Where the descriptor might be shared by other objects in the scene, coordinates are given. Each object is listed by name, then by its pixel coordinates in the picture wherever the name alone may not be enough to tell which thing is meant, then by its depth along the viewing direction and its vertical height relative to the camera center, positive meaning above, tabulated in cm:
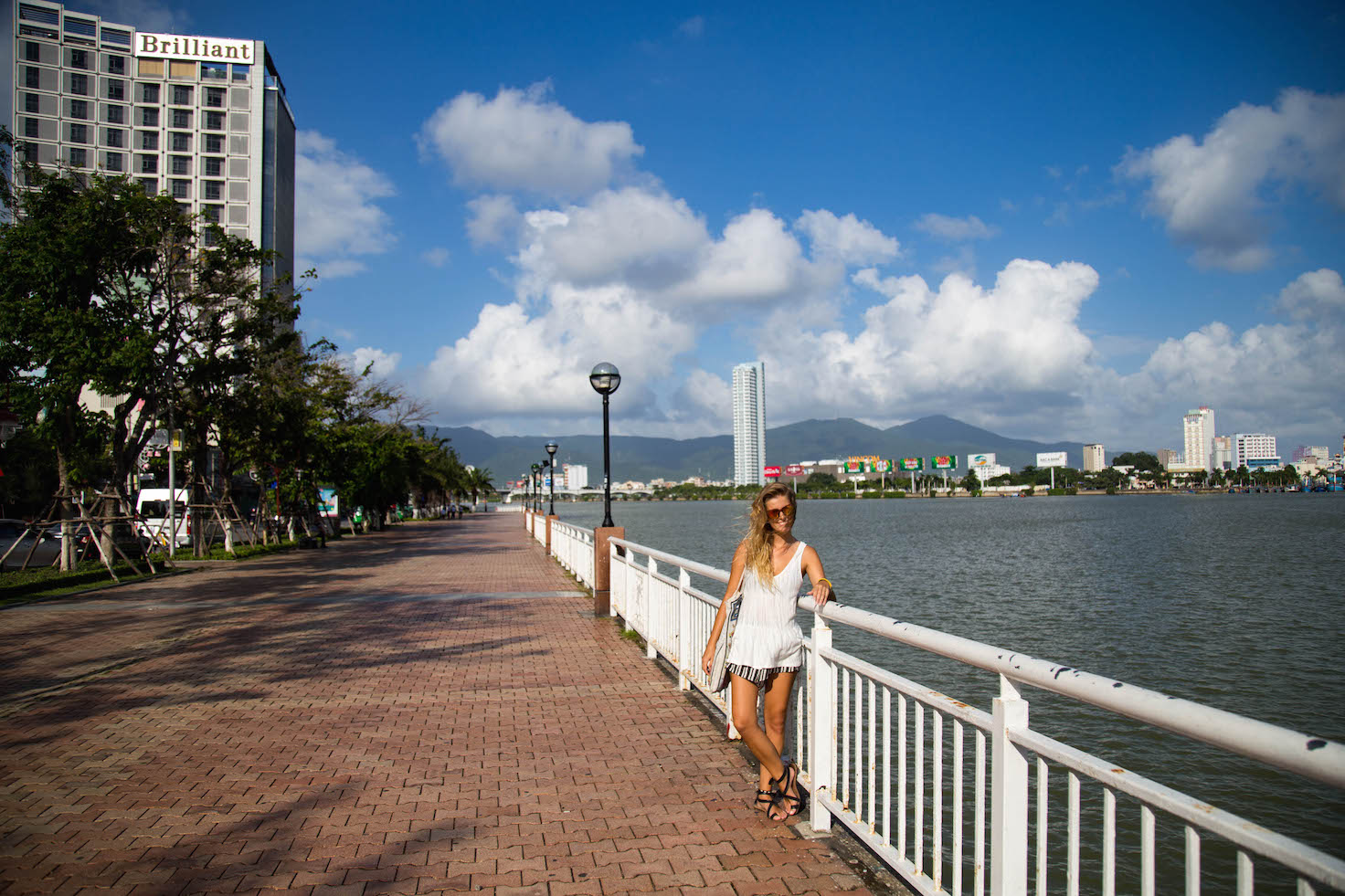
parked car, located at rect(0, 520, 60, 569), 2038 -187
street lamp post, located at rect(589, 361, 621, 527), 1220 +131
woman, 412 -76
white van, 2360 -116
